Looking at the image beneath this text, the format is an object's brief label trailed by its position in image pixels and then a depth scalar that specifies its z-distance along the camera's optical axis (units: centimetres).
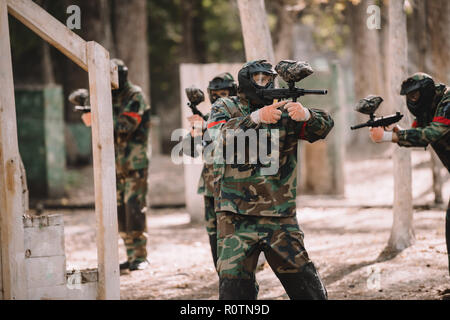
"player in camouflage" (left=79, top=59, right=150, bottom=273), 1420
